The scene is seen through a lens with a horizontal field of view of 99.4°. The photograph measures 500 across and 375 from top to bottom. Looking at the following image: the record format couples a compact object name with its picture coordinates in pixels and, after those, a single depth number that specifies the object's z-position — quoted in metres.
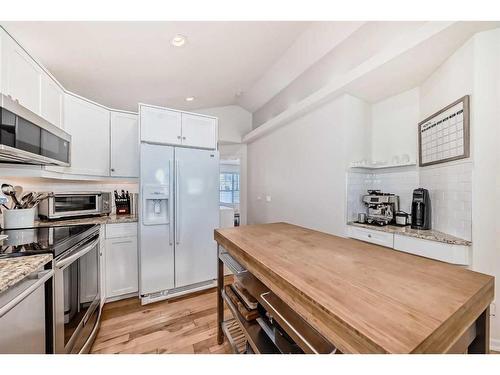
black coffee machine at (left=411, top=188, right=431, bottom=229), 2.02
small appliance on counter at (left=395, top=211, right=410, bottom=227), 2.20
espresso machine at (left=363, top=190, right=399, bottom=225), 2.26
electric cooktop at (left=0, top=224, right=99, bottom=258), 1.13
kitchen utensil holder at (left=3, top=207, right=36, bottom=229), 1.67
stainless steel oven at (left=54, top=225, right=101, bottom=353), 1.20
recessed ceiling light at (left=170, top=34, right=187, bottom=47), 1.94
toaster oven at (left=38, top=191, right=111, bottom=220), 2.08
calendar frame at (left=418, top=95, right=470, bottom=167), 1.63
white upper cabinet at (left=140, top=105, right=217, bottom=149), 2.39
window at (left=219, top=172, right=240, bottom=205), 7.90
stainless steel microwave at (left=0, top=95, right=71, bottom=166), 1.12
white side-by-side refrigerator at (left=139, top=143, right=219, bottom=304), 2.35
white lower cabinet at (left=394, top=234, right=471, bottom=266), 1.60
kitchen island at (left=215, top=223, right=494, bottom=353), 0.48
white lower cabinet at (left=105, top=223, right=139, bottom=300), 2.28
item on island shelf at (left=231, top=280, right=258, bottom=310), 1.29
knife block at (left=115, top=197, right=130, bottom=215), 2.70
